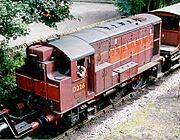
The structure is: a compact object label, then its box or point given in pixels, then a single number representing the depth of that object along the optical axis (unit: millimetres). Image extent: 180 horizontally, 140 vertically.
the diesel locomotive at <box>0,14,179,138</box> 10984
